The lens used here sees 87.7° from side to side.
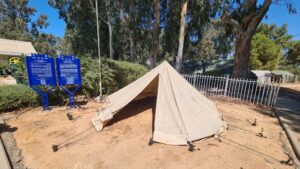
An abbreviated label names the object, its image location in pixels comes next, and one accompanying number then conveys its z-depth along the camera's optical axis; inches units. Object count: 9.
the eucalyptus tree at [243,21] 378.6
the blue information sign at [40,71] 197.9
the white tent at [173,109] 144.4
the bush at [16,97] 203.0
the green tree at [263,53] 842.8
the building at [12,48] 695.1
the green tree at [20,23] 1118.6
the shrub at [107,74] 276.2
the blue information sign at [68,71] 216.4
